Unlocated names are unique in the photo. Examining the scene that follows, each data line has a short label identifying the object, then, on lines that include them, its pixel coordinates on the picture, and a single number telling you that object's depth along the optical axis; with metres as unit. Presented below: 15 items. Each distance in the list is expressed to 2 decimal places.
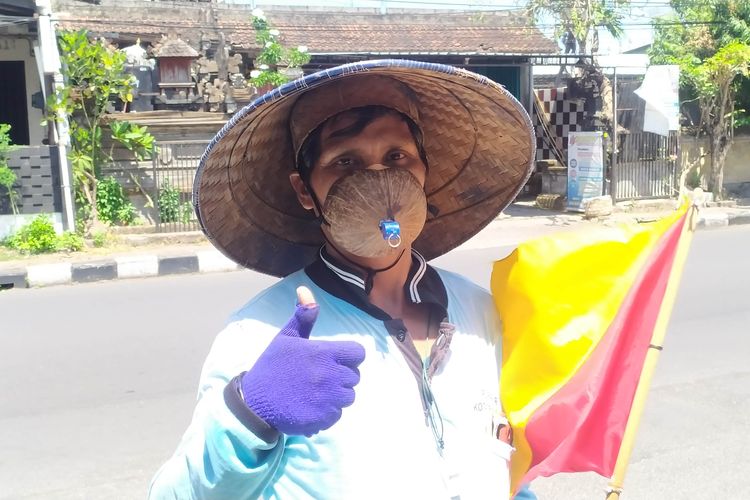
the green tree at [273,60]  11.06
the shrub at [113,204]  10.67
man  1.16
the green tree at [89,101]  9.98
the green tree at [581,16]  13.62
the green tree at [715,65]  12.32
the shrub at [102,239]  10.02
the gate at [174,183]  10.88
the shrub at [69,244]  9.77
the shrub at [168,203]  10.90
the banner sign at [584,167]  12.28
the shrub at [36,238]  9.67
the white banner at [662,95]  12.02
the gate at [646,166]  13.02
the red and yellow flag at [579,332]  1.57
